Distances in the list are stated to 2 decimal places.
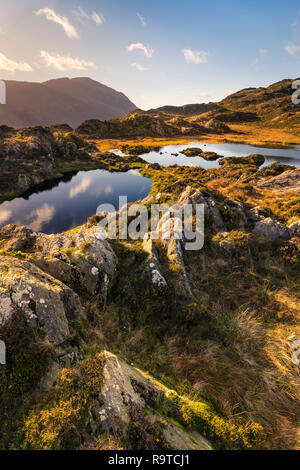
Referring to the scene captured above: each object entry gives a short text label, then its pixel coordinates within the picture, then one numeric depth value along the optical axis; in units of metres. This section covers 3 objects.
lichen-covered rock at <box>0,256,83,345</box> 5.88
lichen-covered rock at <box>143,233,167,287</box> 10.37
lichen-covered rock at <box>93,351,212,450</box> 4.50
